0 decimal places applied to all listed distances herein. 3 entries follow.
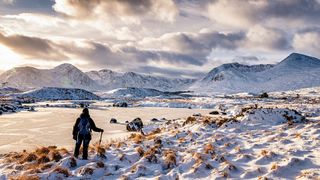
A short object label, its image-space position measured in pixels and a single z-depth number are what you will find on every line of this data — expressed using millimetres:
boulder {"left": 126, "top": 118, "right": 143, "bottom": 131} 36062
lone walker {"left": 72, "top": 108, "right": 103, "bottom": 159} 16812
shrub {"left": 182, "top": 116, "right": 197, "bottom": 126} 26581
